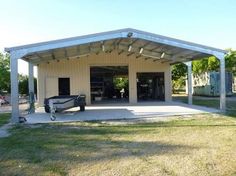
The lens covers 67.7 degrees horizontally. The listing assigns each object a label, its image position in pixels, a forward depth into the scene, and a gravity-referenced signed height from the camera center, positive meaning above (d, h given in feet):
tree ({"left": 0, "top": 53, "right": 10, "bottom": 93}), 80.59 +7.17
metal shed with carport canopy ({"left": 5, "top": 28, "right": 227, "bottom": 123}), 22.60 +6.19
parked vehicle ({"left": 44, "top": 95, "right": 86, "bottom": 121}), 25.13 -2.31
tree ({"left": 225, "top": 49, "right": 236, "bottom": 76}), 67.08 +9.04
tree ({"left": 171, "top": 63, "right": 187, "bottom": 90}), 71.17 +5.83
